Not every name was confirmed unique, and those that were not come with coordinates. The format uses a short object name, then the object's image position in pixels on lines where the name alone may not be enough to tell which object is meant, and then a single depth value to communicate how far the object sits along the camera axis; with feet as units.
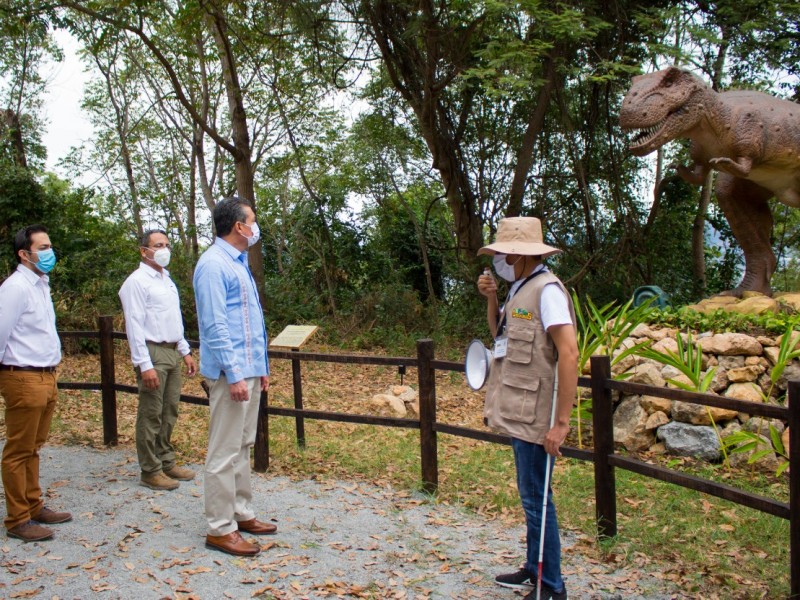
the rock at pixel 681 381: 21.76
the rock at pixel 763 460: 20.38
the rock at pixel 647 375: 22.85
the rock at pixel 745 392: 21.98
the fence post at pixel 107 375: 22.49
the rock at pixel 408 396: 29.58
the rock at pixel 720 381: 22.86
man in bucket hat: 11.28
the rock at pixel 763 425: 21.13
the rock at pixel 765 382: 22.54
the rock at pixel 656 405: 22.66
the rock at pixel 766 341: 23.24
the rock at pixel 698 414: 21.68
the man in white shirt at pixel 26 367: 14.66
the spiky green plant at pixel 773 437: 19.27
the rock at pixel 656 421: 22.40
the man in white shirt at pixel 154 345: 17.70
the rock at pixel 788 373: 22.38
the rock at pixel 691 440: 21.11
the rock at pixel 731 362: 23.02
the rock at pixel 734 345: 23.07
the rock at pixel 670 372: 23.52
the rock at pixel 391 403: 28.40
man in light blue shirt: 13.87
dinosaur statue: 23.70
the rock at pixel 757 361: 22.86
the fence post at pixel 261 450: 20.25
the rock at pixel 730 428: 21.48
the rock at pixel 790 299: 25.67
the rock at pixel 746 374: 22.67
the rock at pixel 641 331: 25.67
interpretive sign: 22.49
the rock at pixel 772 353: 22.85
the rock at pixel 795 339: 21.86
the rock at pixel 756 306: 25.09
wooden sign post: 22.40
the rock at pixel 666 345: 24.30
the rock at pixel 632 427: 22.43
